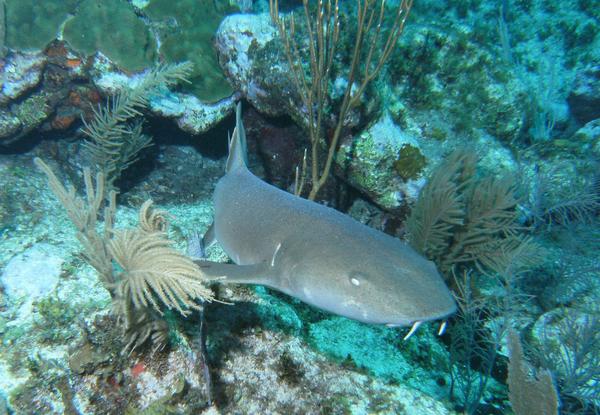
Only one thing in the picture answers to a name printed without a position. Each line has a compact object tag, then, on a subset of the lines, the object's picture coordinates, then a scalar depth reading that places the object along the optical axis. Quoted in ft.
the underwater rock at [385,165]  16.15
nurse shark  6.16
